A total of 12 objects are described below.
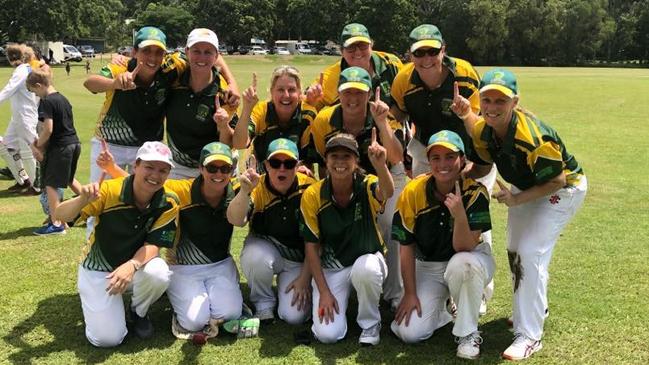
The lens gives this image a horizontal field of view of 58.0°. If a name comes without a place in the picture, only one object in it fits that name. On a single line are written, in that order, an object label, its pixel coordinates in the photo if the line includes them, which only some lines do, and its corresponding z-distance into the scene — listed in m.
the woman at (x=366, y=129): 5.43
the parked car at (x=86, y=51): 90.56
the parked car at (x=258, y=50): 101.34
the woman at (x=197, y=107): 6.00
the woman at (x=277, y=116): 5.86
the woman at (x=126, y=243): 5.07
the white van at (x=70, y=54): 73.56
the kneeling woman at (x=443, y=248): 4.89
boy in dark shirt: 8.41
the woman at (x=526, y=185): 4.64
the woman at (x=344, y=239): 5.18
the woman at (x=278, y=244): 5.49
